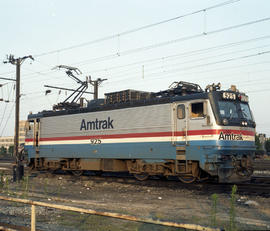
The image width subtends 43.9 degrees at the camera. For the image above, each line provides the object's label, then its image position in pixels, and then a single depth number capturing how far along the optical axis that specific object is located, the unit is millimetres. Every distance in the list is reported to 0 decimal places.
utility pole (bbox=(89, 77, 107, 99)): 34281
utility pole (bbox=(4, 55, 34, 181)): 27628
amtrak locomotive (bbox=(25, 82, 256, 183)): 13133
